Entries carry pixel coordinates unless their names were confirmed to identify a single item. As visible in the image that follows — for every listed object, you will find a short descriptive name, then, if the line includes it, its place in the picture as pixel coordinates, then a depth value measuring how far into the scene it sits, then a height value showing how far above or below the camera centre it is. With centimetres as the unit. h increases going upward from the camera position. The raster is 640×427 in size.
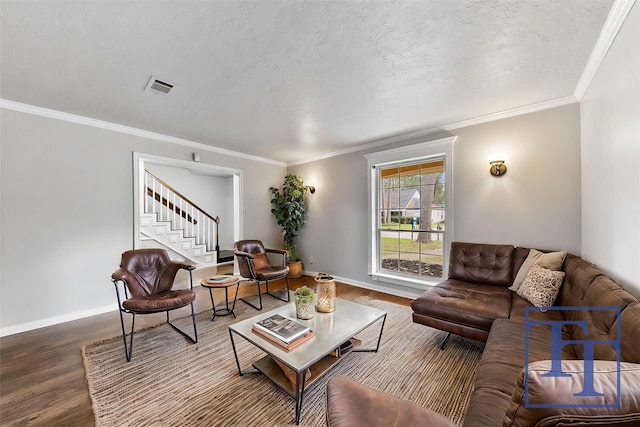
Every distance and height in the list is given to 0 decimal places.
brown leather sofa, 57 -69
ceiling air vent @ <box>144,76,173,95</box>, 221 +121
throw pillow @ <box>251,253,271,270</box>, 378 -74
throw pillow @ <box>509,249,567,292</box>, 221 -45
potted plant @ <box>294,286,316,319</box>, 195 -72
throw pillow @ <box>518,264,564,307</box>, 201 -61
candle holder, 210 -70
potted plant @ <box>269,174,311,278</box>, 489 +9
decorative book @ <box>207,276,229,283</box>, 285 -78
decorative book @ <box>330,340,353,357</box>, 192 -109
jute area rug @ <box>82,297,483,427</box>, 154 -126
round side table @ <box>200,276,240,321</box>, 277 -81
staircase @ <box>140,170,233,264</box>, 500 -22
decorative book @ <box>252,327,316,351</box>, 156 -84
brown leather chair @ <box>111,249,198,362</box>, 220 -72
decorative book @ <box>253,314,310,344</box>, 163 -81
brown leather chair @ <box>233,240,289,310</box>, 334 -76
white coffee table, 148 -86
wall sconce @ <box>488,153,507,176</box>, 290 +61
